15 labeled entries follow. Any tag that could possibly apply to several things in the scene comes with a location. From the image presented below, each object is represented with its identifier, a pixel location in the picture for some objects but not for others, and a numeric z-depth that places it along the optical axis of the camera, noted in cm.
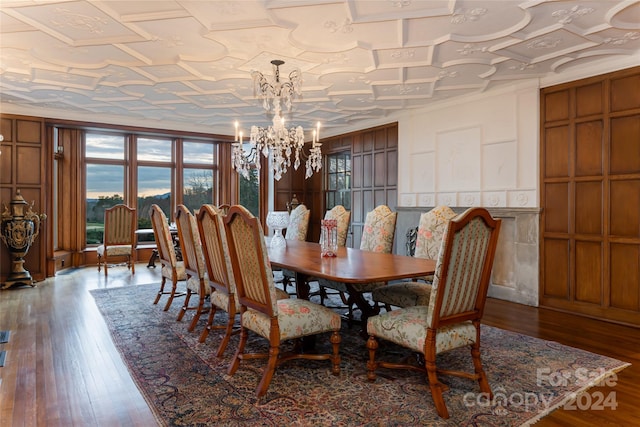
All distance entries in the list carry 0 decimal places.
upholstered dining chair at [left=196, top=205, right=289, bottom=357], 284
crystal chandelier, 389
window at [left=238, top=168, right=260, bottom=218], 860
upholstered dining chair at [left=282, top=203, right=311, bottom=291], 491
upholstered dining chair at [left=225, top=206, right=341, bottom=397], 230
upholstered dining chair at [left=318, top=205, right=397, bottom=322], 388
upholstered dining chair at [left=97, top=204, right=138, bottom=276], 637
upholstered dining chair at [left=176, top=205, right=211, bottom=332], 341
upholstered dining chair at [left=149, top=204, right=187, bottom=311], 396
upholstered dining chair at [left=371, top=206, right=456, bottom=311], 306
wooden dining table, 243
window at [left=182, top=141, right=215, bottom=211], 813
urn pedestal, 542
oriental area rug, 208
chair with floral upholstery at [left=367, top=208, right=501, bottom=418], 208
